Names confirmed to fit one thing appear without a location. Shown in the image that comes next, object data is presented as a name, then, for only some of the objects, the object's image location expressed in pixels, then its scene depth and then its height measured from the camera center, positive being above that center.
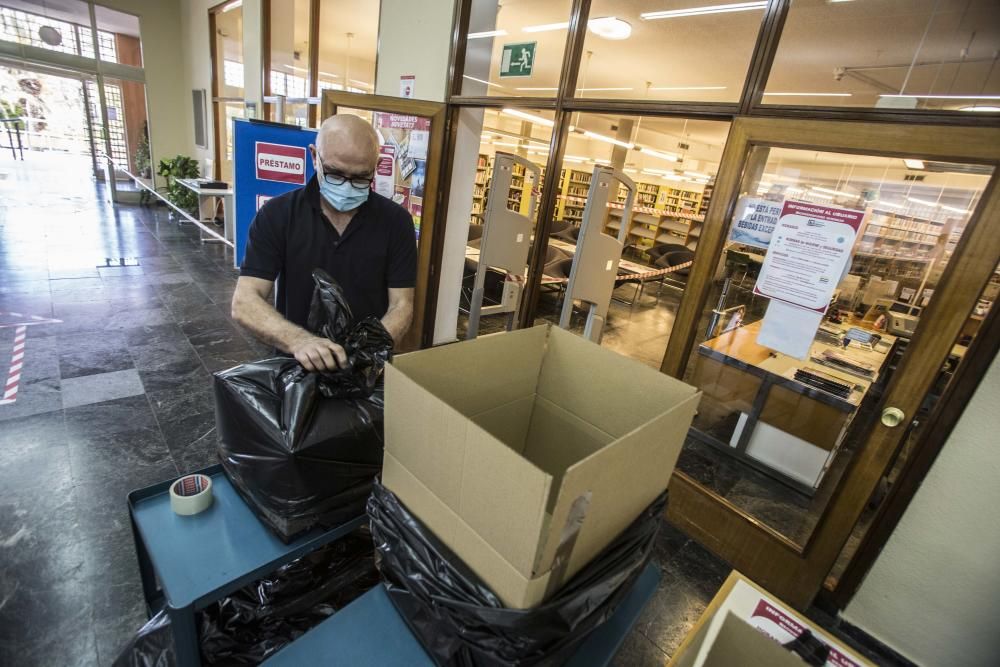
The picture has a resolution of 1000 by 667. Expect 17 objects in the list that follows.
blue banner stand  3.17 -0.11
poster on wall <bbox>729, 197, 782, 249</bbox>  1.89 +0.02
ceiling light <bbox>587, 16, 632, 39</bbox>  3.99 +1.58
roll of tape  1.01 -0.79
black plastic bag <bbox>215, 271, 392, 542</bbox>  0.93 -0.57
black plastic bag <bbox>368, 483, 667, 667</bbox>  0.62 -0.60
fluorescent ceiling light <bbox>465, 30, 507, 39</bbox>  3.26 +1.05
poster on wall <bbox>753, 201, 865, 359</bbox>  1.73 -0.13
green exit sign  3.19 +0.88
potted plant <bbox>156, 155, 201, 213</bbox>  7.88 -0.73
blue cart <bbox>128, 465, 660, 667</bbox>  0.74 -0.83
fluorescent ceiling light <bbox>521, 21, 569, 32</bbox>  4.00 +1.42
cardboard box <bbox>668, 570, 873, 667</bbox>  0.74 -0.74
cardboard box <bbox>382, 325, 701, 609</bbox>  0.58 -0.41
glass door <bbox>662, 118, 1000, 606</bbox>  1.48 -0.23
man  1.55 -0.31
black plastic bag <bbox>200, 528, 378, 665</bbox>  1.18 -1.24
